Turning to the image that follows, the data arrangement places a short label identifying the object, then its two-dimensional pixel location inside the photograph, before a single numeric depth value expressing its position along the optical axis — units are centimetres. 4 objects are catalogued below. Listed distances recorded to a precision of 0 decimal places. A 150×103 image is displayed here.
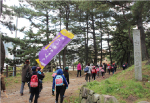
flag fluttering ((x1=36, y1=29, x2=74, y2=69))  664
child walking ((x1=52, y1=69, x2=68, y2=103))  508
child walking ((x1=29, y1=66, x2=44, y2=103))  496
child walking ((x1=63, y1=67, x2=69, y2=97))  654
